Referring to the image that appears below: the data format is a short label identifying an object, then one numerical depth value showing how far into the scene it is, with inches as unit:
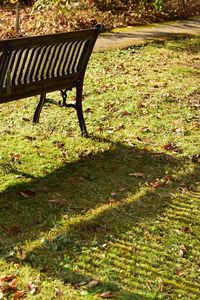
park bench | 212.1
